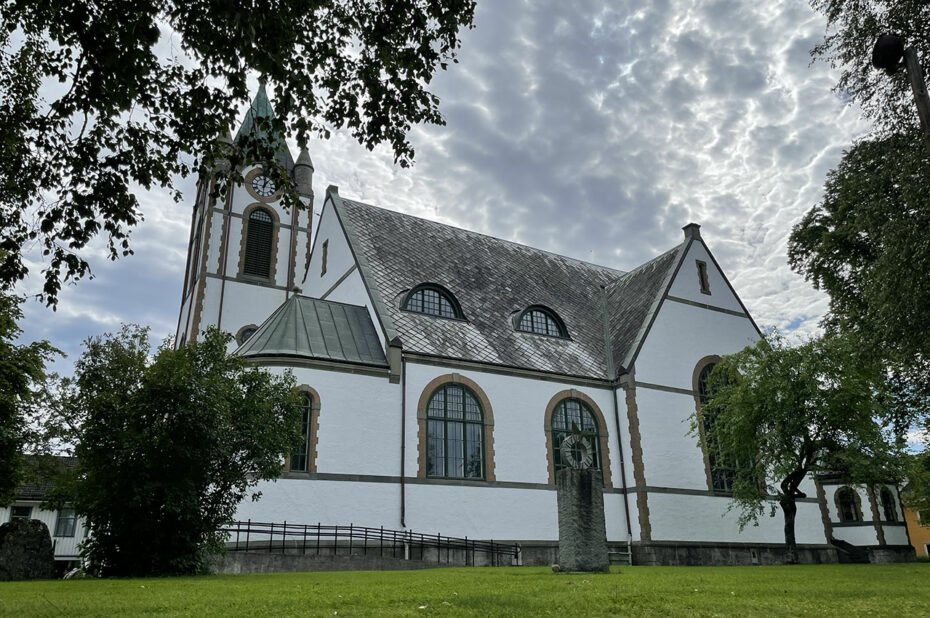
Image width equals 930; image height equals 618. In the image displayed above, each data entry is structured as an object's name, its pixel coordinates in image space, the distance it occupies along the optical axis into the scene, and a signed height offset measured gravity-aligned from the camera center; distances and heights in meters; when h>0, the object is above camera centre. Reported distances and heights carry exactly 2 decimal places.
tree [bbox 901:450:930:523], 22.53 +2.10
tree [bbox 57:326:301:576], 13.80 +1.72
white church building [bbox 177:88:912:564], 21.41 +5.44
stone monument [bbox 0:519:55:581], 14.34 -0.01
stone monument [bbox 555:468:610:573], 15.12 +0.32
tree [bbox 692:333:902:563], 21.89 +3.49
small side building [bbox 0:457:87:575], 35.38 +1.61
